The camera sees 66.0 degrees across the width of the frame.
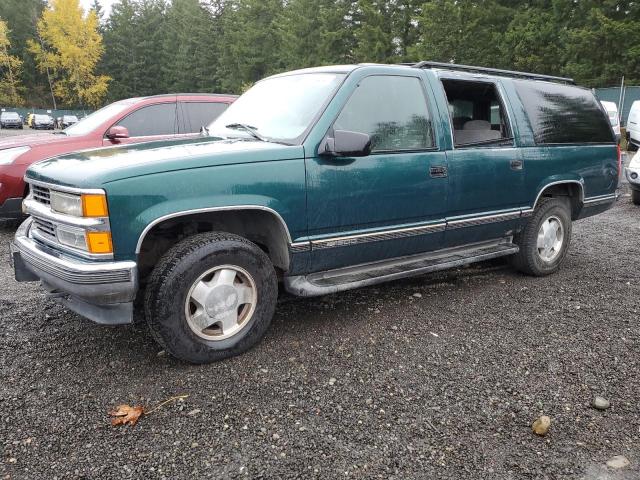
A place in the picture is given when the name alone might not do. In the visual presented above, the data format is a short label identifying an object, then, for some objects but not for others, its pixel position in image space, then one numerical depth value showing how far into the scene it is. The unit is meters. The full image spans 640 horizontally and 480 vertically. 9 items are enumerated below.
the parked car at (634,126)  14.41
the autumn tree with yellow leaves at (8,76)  52.81
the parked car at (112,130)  5.97
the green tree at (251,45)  47.88
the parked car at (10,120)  37.38
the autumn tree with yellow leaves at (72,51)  48.80
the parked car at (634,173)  8.29
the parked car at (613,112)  12.28
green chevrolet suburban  2.76
